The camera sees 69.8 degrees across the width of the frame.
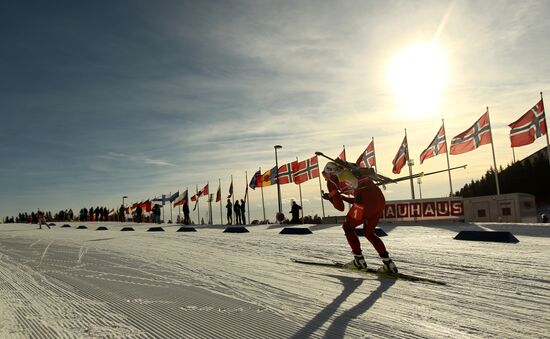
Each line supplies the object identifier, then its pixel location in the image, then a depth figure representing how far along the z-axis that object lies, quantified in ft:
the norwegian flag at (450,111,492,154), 86.84
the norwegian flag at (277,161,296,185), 133.80
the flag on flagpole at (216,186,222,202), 173.78
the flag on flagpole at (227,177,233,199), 165.89
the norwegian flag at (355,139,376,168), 112.06
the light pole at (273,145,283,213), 134.51
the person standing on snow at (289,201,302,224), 94.02
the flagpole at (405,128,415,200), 111.86
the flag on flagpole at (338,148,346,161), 127.32
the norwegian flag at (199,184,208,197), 170.91
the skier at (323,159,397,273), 23.31
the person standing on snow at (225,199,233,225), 118.59
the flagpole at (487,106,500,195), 90.86
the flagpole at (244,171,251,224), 148.33
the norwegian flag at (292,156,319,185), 124.88
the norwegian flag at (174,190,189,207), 178.31
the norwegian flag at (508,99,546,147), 76.64
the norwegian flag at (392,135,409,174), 109.50
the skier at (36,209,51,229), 119.77
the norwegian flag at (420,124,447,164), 98.68
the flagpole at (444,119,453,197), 98.76
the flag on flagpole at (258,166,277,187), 139.23
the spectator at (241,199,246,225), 111.05
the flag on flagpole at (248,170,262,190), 147.50
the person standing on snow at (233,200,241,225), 111.14
